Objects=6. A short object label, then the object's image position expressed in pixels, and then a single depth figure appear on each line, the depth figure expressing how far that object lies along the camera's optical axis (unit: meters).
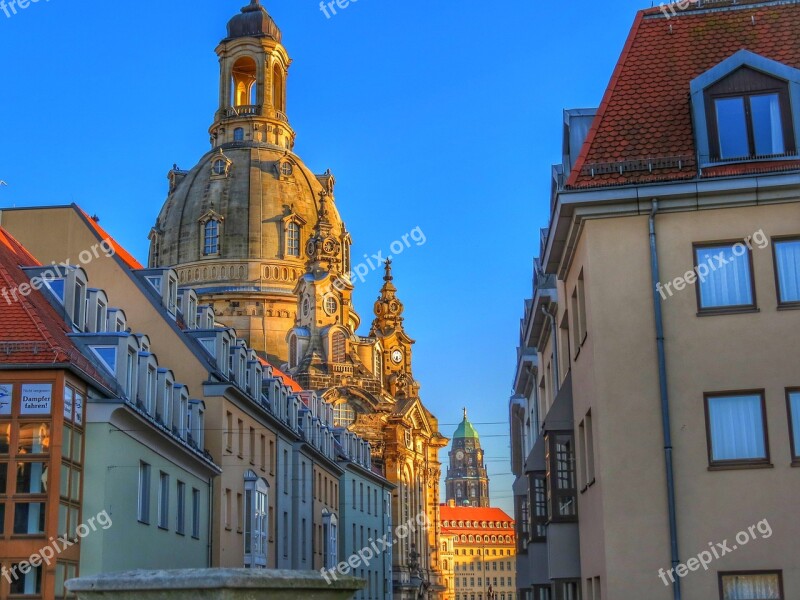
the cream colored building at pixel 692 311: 18.33
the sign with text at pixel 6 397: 24.19
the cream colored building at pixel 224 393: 36.94
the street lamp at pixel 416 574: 113.38
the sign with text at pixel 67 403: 24.50
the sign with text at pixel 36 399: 24.09
